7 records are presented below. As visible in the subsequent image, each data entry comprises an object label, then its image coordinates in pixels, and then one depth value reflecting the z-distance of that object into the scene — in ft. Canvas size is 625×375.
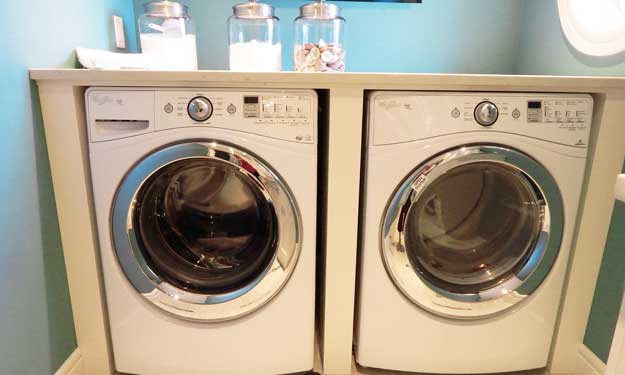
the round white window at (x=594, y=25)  3.73
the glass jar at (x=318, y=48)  4.47
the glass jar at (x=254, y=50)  4.56
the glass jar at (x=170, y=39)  4.58
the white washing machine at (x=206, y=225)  3.10
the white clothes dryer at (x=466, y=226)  3.18
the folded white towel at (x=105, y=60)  3.63
